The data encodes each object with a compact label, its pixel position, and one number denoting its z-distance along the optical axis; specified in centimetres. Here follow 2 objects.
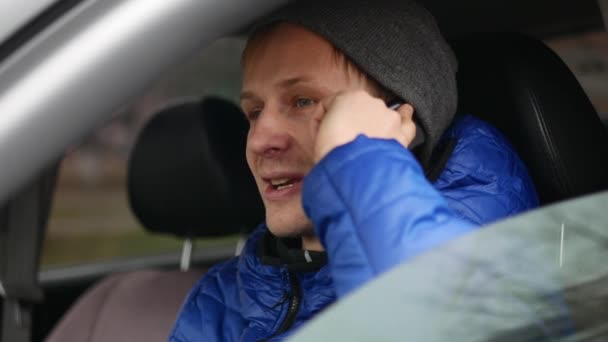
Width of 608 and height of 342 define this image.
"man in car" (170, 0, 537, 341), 180
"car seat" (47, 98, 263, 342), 228
